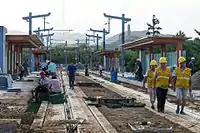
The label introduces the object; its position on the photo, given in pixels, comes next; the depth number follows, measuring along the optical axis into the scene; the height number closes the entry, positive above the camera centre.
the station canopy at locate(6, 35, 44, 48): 41.12 +1.92
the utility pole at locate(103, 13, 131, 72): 59.62 +5.24
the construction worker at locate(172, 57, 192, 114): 15.92 -0.51
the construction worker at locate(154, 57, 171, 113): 16.67 -0.56
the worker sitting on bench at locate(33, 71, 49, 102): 20.53 -0.88
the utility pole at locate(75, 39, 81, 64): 109.24 +1.73
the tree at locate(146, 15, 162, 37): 76.25 +5.63
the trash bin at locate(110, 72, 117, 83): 45.25 -1.21
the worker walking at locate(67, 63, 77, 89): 30.75 -0.65
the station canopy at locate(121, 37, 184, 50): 34.78 +1.57
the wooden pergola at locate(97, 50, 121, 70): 64.86 +1.15
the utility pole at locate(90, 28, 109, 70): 82.95 +4.94
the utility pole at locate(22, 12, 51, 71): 57.75 +4.86
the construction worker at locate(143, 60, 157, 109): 17.78 -0.56
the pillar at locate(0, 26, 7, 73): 36.44 +0.96
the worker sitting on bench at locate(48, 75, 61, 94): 20.55 -0.92
